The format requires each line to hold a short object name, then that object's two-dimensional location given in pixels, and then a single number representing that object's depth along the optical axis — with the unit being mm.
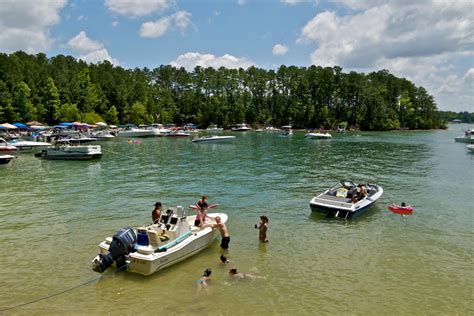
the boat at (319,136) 94250
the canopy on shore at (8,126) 68038
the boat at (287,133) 106025
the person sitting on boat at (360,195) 21453
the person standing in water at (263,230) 16734
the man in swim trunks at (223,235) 15992
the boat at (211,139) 76688
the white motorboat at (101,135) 82812
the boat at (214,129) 139875
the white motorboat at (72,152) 47438
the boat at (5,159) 43328
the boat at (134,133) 98375
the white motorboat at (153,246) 13133
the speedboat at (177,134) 100188
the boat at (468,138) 82400
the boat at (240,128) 138125
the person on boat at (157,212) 15859
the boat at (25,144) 58469
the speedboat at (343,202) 20172
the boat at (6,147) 52719
